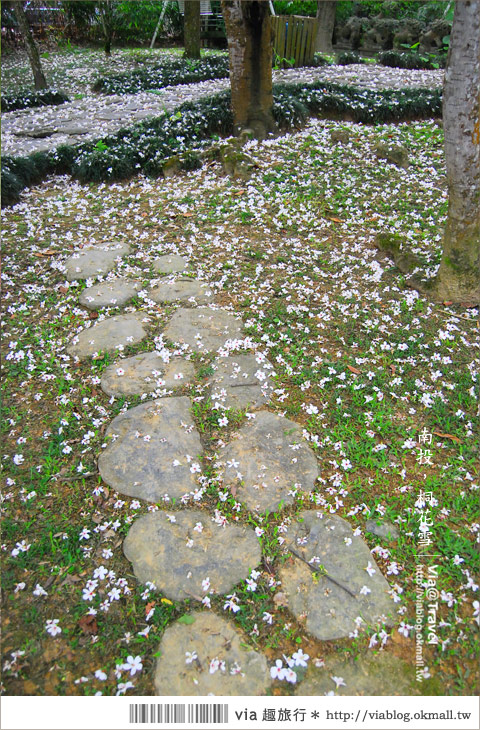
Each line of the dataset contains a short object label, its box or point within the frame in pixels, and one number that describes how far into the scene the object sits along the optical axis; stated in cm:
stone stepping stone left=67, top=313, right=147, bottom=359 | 311
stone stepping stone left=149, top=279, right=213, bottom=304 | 356
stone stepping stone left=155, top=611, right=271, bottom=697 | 159
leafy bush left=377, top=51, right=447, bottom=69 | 1034
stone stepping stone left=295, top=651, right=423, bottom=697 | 159
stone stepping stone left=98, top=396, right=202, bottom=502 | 225
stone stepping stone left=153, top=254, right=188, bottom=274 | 390
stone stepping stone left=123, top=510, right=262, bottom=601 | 189
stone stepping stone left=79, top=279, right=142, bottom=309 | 353
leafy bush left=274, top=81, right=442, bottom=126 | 691
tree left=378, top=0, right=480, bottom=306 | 257
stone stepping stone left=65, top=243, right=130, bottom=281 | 384
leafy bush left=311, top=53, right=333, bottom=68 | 1015
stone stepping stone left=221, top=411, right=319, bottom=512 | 222
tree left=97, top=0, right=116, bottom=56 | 1087
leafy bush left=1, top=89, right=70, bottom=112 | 807
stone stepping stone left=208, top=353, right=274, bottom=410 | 270
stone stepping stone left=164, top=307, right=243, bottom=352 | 313
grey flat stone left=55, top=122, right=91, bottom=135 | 665
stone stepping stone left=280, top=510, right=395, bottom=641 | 177
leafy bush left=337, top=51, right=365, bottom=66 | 1041
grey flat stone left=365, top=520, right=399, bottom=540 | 206
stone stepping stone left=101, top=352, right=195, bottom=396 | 279
